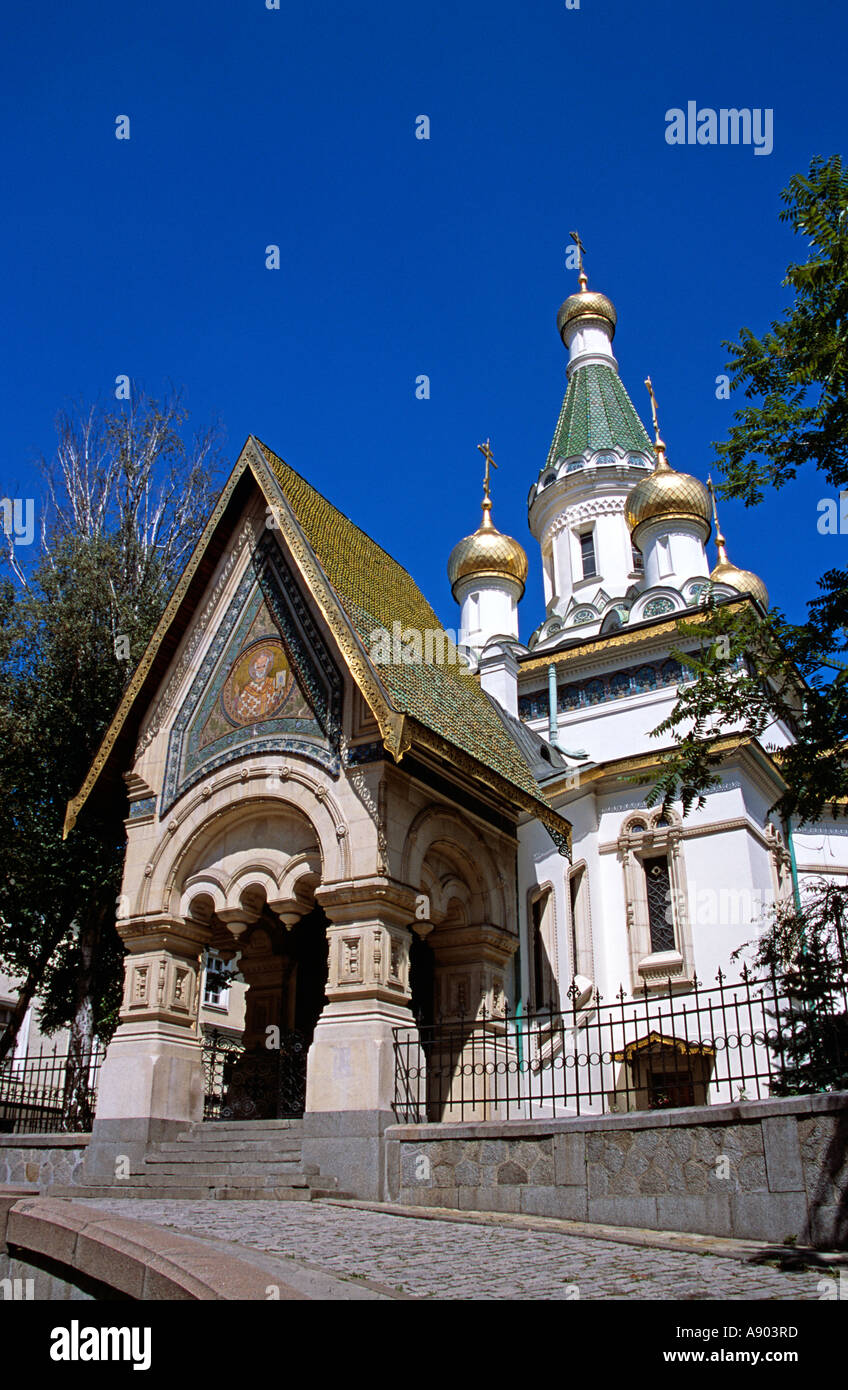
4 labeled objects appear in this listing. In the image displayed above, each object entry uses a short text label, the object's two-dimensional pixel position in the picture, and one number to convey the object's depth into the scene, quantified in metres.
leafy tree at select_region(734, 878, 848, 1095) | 8.05
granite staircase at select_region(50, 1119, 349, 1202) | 9.64
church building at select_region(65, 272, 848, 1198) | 11.38
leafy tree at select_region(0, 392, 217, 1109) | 16.30
